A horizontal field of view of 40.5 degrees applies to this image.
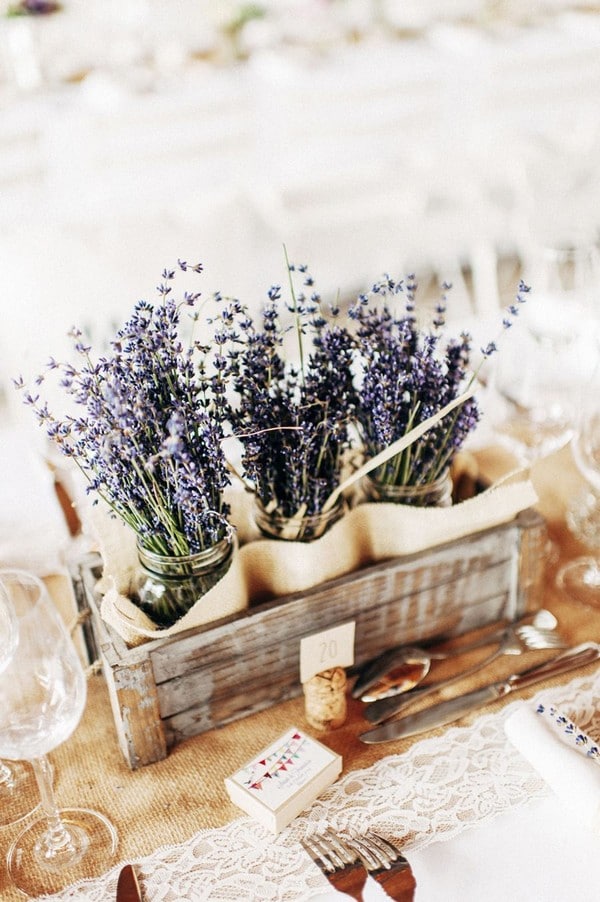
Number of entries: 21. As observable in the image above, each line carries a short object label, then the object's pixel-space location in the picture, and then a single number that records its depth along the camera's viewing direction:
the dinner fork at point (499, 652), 0.99
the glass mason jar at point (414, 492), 1.04
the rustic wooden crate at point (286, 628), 0.91
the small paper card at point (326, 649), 0.98
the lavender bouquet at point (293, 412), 0.90
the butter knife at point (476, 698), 0.97
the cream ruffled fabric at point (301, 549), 0.91
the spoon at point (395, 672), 1.02
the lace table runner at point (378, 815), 0.82
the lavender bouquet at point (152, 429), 0.80
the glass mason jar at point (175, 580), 0.91
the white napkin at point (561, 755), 0.84
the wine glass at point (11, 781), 0.88
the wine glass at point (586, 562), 1.17
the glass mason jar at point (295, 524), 0.98
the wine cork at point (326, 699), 0.95
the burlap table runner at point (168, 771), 0.88
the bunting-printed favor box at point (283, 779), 0.86
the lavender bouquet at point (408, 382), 0.95
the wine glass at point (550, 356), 1.38
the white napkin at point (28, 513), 1.28
